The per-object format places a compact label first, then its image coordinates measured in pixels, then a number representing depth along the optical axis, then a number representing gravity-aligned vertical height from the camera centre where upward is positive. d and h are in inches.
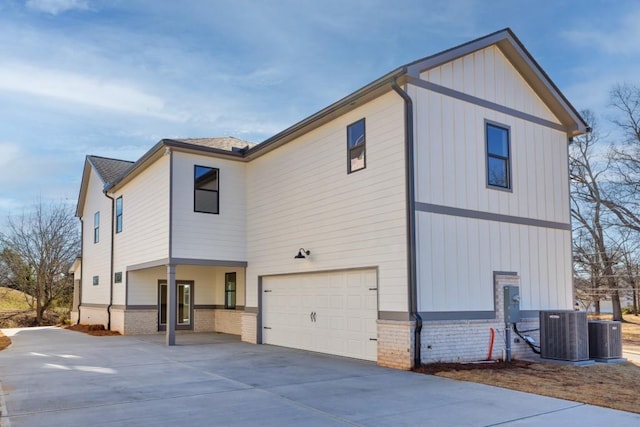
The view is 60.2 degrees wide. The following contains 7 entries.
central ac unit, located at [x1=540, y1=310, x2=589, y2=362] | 441.4 -56.8
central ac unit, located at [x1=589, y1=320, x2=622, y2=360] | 454.6 -62.6
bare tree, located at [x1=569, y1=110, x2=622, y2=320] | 1059.9 +103.0
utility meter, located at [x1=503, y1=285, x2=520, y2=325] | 466.2 -33.1
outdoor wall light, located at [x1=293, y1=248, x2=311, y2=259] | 531.5 +11.7
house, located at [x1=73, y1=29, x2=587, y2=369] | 428.5 +49.9
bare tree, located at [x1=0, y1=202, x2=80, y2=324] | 1126.4 +30.0
